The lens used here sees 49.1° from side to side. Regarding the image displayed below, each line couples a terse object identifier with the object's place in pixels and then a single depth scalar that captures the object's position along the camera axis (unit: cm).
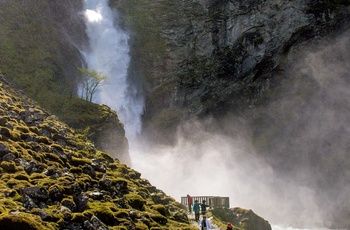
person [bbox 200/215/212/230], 2022
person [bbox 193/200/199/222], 2742
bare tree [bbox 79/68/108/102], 5744
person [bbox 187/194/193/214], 3227
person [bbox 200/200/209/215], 2863
